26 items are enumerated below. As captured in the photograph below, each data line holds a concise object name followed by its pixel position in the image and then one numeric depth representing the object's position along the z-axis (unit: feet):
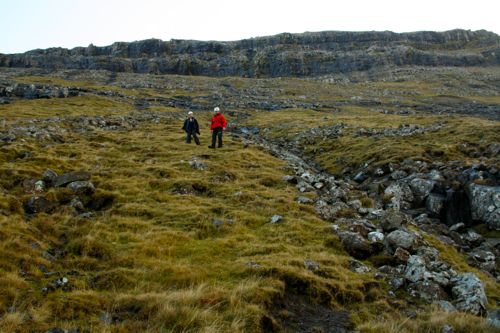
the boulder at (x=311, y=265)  38.70
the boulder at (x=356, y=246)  44.19
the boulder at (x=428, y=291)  35.27
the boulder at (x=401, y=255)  41.36
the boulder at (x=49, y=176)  59.61
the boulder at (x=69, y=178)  58.34
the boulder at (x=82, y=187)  56.22
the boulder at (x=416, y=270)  37.58
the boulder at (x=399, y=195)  70.90
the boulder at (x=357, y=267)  40.16
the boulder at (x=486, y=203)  63.34
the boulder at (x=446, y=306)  32.98
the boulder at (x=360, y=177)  90.53
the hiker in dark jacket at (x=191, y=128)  107.04
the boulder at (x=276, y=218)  51.75
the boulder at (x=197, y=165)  78.32
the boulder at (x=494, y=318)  28.09
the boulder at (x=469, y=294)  33.78
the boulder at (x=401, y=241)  43.80
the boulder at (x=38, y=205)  49.01
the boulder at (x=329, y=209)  53.84
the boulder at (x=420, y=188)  74.23
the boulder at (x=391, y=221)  49.05
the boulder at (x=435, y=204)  69.69
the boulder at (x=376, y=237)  45.44
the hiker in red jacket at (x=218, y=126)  97.96
